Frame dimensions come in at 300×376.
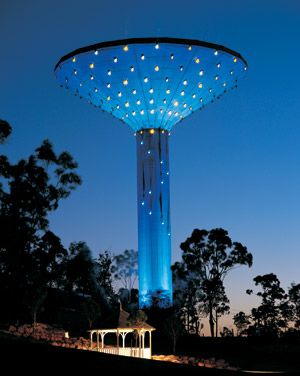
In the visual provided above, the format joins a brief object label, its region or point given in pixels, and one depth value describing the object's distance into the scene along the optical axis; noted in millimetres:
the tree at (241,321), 74500
